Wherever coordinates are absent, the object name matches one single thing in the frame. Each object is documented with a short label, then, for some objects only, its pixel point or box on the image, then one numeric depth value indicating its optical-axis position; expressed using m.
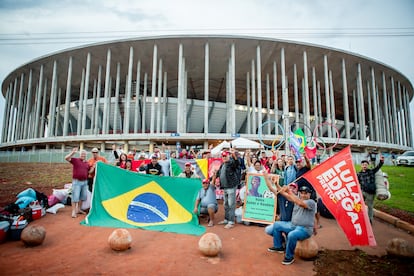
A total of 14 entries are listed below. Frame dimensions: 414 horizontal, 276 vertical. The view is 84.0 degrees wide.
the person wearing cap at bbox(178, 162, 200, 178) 7.33
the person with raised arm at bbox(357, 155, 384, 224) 6.53
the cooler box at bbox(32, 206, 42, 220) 6.62
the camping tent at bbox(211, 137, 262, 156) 17.05
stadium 32.06
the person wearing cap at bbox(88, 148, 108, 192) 7.59
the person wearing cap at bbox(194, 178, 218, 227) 6.80
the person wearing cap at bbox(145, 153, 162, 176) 7.80
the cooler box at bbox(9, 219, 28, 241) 5.12
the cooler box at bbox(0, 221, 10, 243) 4.93
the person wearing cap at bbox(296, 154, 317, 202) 5.83
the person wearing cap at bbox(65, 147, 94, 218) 7.09
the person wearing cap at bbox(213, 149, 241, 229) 6.63
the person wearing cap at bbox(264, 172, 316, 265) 4.30
